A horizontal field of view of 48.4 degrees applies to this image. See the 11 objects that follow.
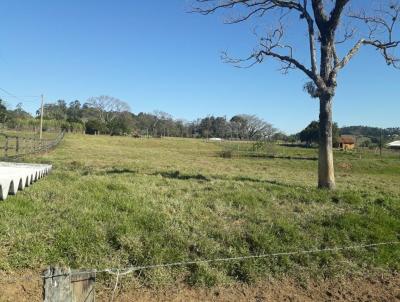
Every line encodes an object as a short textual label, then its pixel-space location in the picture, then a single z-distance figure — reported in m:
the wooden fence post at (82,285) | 3.88
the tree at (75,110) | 131.88
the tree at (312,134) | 88.56
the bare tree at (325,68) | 12.26
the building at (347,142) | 95.81
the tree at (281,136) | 118.97
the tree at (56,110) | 120.70
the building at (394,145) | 105.26
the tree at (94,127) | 93.94
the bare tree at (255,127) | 142.25
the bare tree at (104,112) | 130.21
